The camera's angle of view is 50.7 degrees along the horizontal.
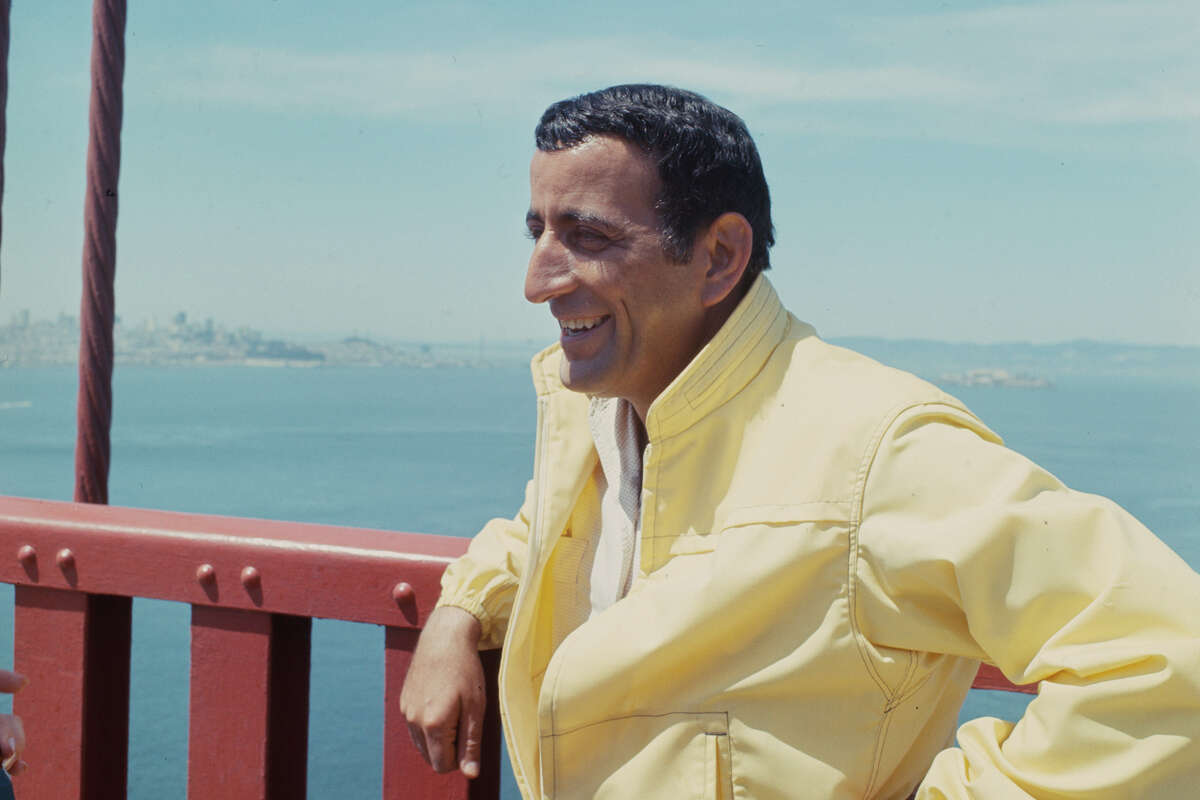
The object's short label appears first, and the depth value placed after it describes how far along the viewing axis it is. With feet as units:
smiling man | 3.29
